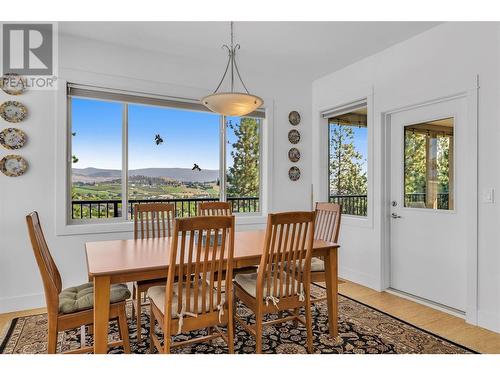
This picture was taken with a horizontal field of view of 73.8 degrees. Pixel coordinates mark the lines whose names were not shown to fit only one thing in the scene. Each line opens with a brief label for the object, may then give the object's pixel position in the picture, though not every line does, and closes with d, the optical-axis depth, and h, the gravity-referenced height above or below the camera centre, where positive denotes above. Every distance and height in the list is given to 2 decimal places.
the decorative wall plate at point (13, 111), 3.02 +0.69
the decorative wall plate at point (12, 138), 3.02 +0.44
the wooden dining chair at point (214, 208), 3.33 -0.22
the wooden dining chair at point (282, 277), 2.12 -0.60
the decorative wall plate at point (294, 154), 4.52 +0.45
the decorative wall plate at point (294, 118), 4.51 +0.94
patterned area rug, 2.32 -1.13
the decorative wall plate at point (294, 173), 4.52 +0.19
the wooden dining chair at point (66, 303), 1.83 -0.68
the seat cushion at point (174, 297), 1.93 -0.68
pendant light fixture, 2.53 +0.66
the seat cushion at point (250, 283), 2.24 -0.68
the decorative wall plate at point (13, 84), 3.03 +0.95
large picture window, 3.52 +0.37
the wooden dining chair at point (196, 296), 1.80 -0.64
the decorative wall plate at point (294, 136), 4.51 +0.69
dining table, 1.84 -0.46
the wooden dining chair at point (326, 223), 3.04 -0.35
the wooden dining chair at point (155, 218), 3.05 -0.30
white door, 2.96 -0.13
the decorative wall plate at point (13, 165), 3.02 +0.20
